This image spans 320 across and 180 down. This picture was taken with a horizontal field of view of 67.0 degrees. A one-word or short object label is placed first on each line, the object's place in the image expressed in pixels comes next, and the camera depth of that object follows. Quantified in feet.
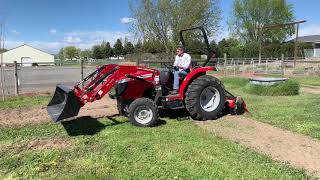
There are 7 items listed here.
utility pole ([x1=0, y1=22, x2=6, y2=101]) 27.11
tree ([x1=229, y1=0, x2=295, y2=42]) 129.34
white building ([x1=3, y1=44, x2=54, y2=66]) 164.18
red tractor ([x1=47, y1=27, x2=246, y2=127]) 16.66
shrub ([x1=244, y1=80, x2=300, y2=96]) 28.45
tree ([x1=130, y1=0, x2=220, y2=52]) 74.17
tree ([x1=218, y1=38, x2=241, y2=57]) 106.78
